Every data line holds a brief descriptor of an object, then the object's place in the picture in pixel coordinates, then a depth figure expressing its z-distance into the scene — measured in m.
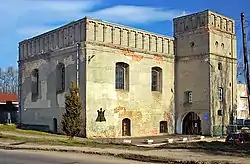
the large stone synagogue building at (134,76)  33.97
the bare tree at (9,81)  97.28
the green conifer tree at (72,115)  26.86
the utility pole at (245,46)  26.32
